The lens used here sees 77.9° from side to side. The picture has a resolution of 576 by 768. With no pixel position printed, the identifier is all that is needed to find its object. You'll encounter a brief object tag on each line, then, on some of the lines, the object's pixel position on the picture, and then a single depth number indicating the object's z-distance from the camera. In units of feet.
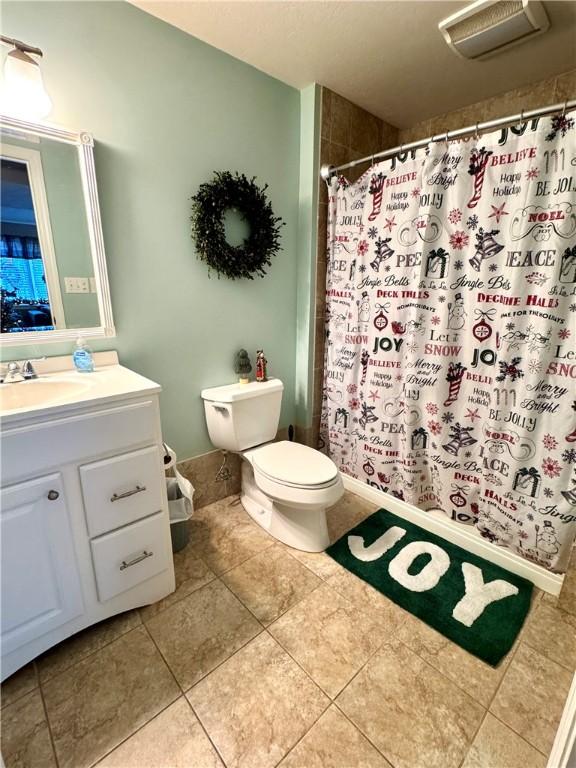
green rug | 4.34
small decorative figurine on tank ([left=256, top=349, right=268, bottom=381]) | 6.50
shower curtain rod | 4.10
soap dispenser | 4.56
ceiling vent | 4.14
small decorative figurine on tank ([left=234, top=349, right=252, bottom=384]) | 6.31
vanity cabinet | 3.29
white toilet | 5.18
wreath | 5.41
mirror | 4.06
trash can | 5.19
